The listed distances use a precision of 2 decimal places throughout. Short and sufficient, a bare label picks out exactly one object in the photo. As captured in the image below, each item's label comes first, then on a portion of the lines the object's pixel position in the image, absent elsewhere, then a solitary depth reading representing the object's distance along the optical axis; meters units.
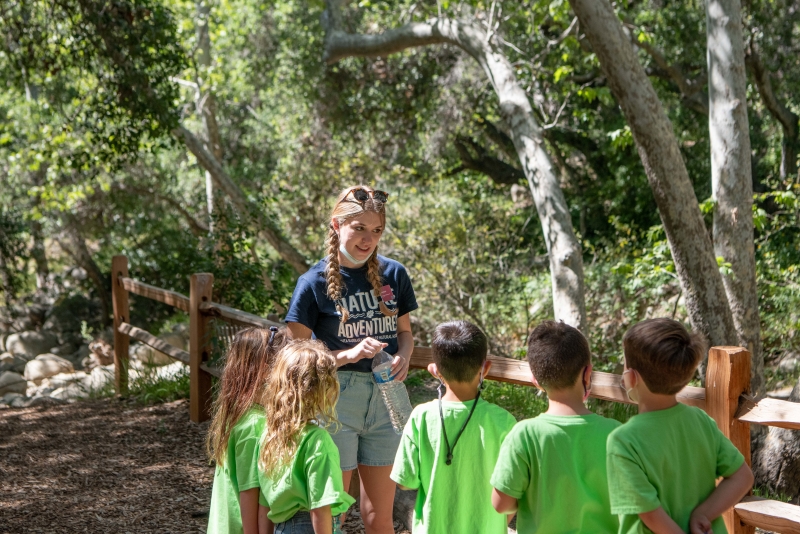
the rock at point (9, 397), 9.38
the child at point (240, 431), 2.46
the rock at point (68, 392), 9.50
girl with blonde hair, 2.30
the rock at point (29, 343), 15.05
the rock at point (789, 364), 8.23
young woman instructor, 2.98
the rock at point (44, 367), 12.49
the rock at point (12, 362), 13.04
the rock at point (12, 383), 10.96
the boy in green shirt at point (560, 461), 2.11
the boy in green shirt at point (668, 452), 1.99
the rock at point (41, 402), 8.35
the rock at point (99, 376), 9.77
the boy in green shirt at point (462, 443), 2.37
